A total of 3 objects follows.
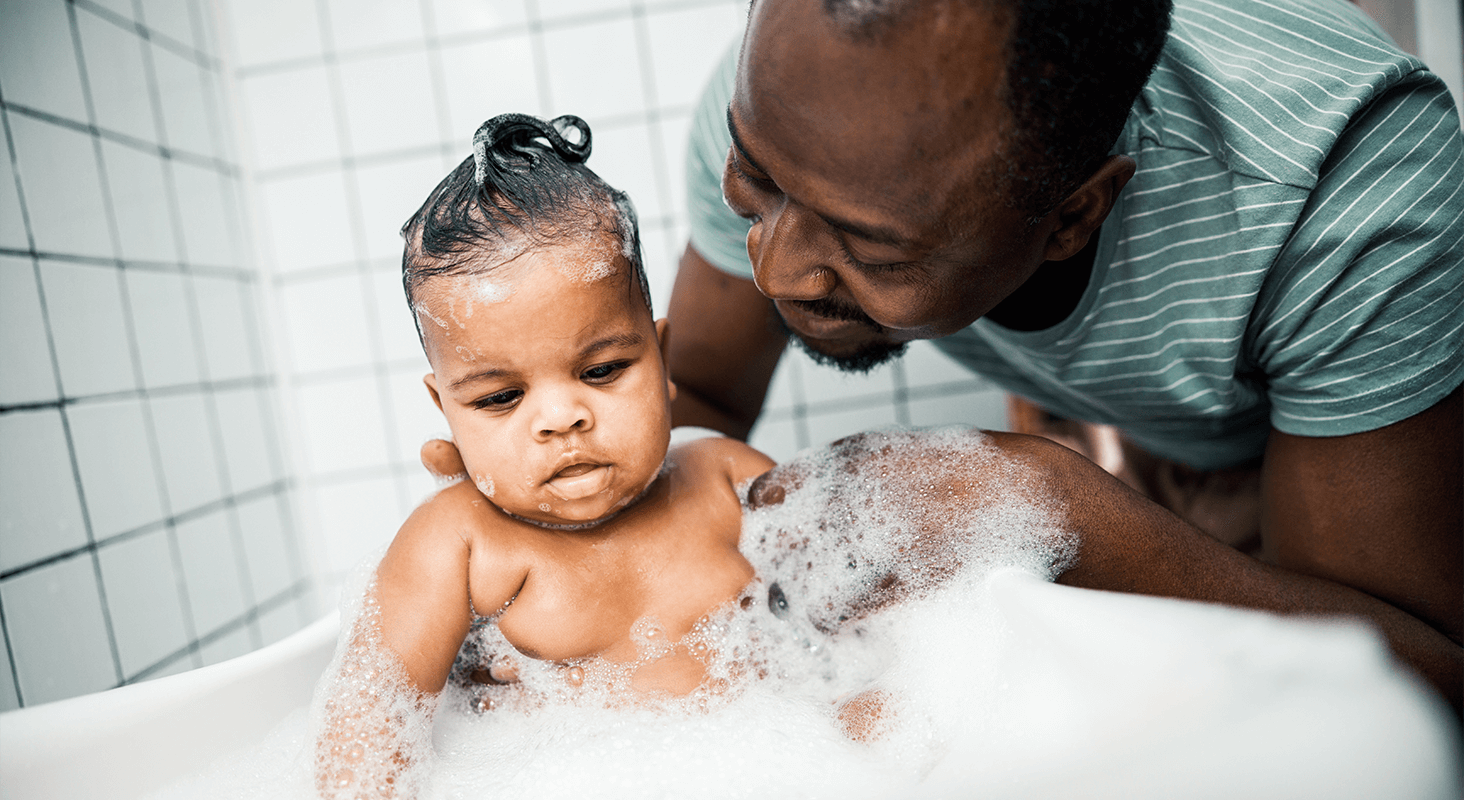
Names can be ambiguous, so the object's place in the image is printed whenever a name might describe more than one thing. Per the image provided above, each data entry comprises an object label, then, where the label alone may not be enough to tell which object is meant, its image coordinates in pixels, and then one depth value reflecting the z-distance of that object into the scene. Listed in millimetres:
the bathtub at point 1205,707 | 439
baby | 669
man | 597
